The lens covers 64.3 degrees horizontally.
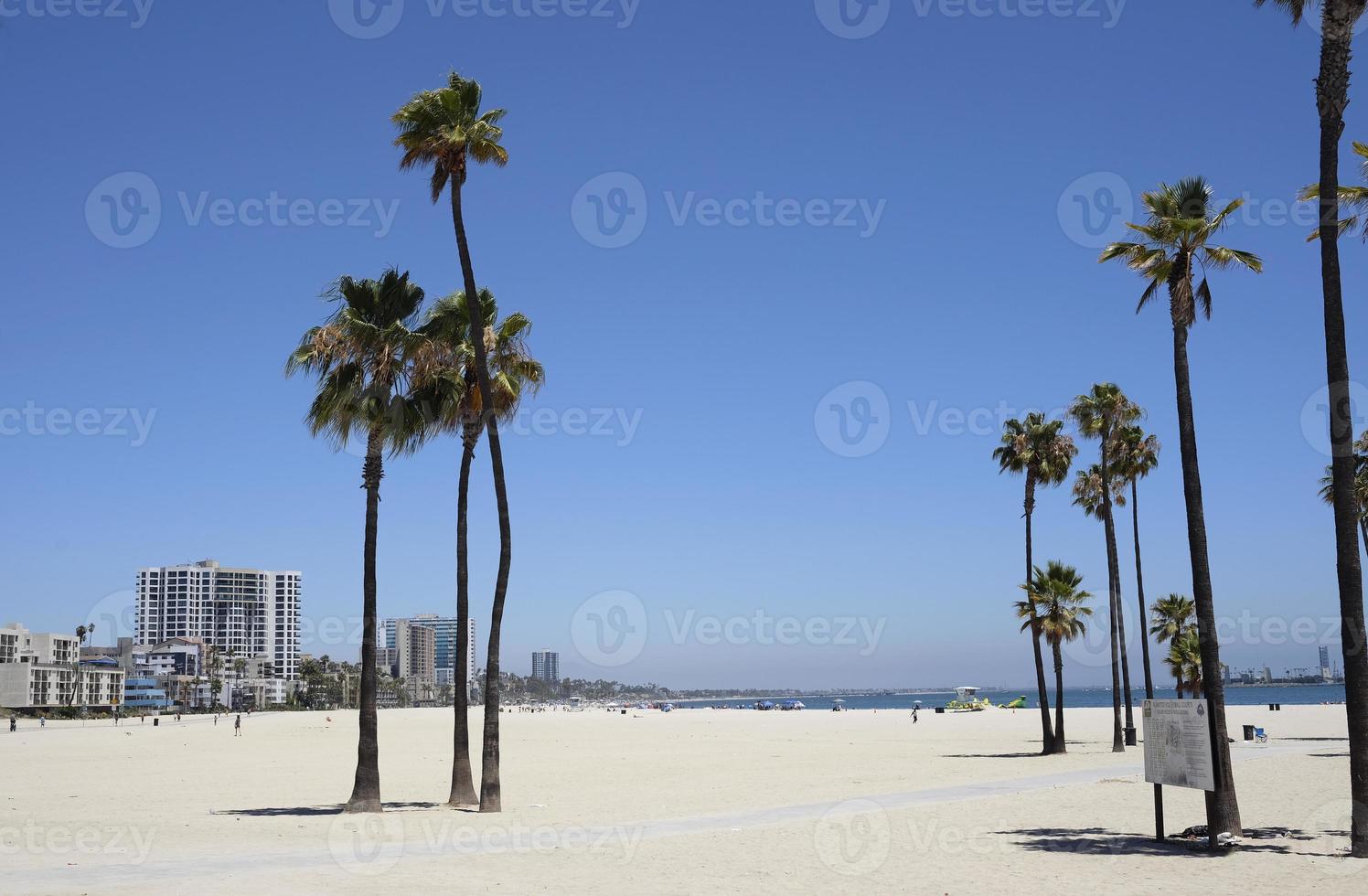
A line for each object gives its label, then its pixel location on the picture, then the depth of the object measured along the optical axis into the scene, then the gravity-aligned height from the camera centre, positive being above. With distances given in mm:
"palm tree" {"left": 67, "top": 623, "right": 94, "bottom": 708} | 171112 -12037
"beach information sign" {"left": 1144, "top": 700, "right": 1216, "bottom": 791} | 16328 -2615
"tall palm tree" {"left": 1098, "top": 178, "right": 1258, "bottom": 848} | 17859 +5338
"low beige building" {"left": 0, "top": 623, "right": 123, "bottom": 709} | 155625 -12912
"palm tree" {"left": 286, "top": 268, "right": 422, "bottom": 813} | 22484 +4360
